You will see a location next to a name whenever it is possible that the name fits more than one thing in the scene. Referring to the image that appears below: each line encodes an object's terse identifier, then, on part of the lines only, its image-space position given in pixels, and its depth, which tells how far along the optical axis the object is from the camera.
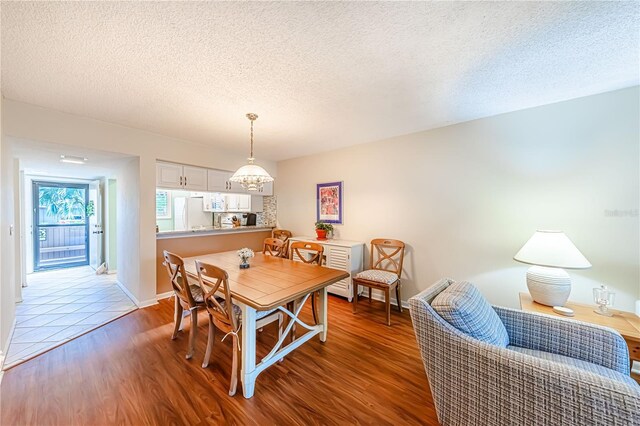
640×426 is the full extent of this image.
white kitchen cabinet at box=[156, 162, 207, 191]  3.29
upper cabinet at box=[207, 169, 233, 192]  3.92
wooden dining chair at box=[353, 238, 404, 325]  2.79
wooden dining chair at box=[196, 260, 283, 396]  1.63
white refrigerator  4.70
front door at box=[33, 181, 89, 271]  4.64
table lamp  1.74
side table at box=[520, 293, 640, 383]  1.42
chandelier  2.36
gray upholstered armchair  0.90
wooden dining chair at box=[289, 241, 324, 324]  2.59
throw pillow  1.25
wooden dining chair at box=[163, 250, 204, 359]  1.96
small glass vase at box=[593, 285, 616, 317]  1.68
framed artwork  3.89
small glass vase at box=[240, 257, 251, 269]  2.36
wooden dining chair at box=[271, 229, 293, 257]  4.56
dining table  1.63
